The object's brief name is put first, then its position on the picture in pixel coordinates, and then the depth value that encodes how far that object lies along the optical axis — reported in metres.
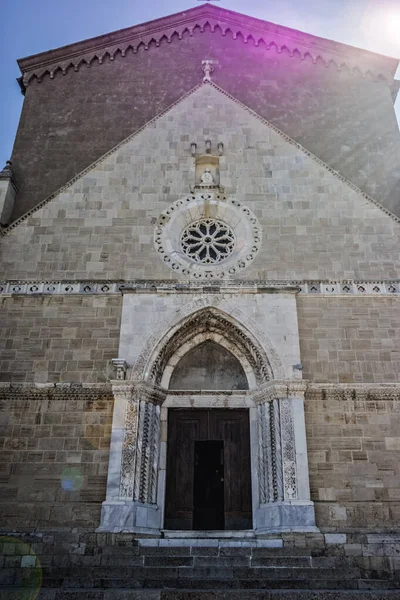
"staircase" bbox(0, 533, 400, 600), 7.37
